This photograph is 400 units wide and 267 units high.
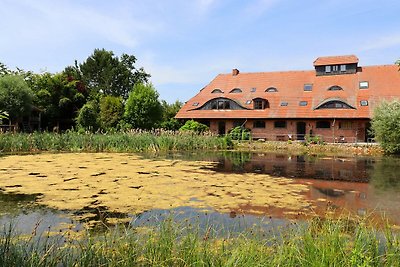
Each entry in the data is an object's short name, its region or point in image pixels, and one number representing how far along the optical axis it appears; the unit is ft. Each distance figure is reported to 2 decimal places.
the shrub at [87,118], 92.58
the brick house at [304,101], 95.30
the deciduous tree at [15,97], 93.04
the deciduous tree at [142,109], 107.65
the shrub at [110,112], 111.04
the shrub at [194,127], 87.21
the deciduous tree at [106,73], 179.63
